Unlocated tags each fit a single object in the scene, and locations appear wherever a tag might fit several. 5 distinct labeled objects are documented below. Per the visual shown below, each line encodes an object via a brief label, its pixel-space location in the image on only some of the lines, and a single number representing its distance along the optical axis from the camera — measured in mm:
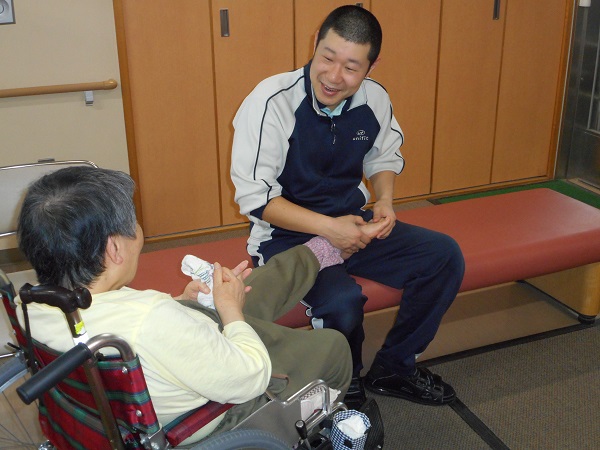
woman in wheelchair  1246
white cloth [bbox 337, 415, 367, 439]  1640
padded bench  2332
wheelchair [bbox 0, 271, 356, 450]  1122
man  2121
